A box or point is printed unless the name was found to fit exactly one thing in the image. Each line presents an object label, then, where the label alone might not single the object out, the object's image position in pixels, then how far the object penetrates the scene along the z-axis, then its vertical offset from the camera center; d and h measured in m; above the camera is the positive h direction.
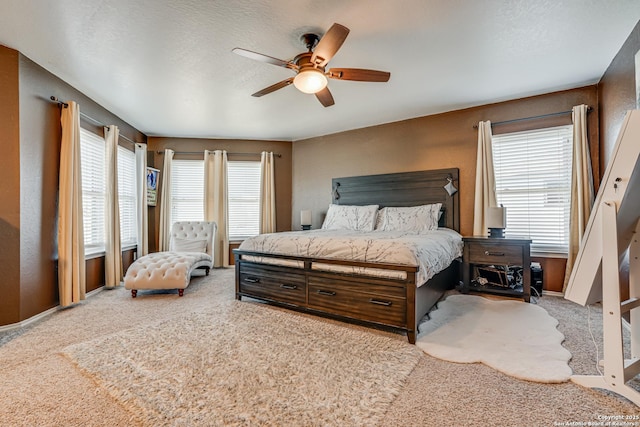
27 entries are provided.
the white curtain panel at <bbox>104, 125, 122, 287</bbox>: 4.00 -0.05
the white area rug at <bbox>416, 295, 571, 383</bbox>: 1.88 -1.00
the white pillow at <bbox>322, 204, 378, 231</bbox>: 4.37 -0.08
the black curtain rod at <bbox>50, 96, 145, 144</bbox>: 3.10 +1.21
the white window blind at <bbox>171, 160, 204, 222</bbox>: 5.54 +0.43
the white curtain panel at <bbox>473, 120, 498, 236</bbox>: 3.88 +0.43
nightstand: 3.29 -0.60
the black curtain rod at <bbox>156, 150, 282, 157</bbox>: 5.46 +1.16
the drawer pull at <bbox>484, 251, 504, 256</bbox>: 3.40 -0.48
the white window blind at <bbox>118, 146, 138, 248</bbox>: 4.59 +0.27
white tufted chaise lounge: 3.58 -0.75
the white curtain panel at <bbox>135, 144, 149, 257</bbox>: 4.85 +0.23
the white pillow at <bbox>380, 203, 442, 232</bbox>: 3.95 -0.09
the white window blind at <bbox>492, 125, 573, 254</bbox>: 3.60 +0.38
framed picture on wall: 5.15 +0.48
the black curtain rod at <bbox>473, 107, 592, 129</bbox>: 3.52 +1.22
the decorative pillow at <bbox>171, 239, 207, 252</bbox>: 4.90 -0.56
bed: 2.33 -0.61
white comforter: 2.37 -0.34
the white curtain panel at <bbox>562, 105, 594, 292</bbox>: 3.32 +0.33
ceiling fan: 2.17 +1.17
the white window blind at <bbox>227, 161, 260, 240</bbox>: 5.72 +0.27
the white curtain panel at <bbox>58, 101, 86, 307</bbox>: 3.12 -0.02
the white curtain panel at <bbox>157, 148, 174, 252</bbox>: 5.25 +0.11
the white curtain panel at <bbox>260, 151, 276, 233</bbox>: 5.65 +0.36
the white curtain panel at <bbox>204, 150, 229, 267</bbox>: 5.49 +0.18
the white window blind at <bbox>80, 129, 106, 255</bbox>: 3.71 +0.31
